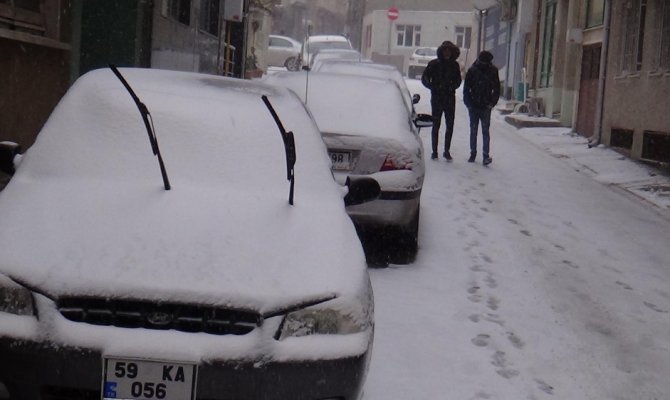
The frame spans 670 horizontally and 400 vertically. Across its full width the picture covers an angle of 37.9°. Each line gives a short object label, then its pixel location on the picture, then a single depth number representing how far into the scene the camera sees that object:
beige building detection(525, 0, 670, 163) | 16.80
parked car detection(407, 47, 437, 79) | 48.47
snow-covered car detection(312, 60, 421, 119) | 14.52
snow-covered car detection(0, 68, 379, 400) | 3.40
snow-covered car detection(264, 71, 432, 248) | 7.41
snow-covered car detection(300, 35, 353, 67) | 43.22
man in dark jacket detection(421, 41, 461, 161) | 15.10
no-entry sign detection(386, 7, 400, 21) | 57.34
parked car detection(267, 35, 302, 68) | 46.53
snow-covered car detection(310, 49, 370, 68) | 30.58
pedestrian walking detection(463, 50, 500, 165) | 14.86
